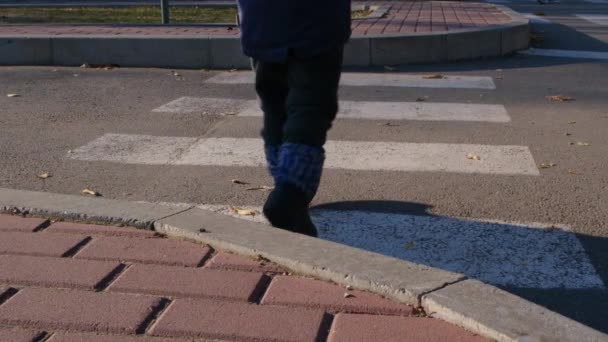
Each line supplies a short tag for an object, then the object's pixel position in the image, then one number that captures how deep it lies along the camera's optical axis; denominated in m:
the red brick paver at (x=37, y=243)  3.44
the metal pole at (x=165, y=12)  10.88
